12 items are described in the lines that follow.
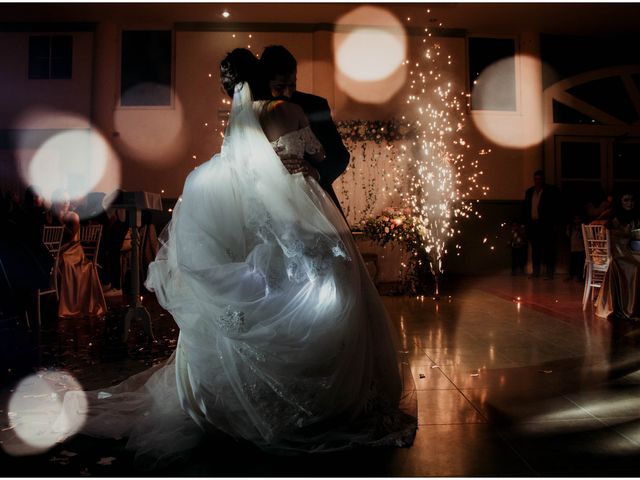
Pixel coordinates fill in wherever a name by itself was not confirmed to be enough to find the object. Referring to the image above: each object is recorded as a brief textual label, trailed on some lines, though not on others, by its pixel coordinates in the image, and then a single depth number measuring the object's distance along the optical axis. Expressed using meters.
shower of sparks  8.27
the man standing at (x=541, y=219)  8.54
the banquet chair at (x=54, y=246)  5.05
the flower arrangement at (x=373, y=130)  8.72
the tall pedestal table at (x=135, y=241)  3.89
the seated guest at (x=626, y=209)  8.21
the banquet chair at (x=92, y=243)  5.81
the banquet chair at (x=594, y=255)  5.25
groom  2.28
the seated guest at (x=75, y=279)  5.31
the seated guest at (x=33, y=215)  4.45
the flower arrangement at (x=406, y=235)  6.54
